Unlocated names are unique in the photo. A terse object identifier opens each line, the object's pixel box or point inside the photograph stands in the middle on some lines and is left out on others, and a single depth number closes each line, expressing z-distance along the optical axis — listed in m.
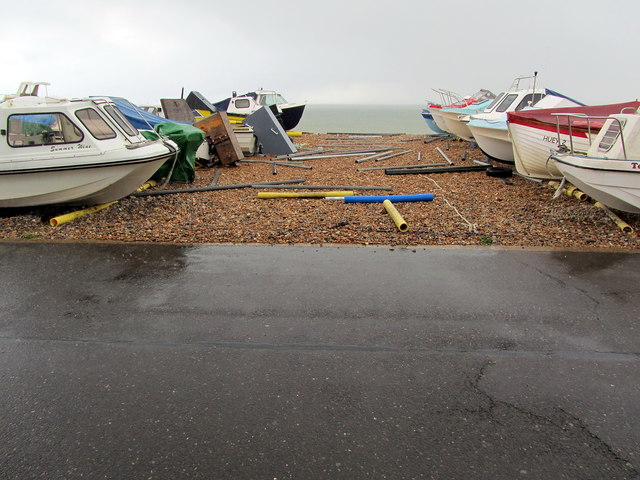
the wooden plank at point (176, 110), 17.20
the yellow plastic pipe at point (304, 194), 9.52
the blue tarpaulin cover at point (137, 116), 12.88
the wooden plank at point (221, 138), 14.03
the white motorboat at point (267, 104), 25.69
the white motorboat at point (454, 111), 20.68
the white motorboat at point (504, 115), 13.31
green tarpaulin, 11.13
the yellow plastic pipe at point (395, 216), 7.16
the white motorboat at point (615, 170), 6.89
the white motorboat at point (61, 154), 7.64
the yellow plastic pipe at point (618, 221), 6.87
